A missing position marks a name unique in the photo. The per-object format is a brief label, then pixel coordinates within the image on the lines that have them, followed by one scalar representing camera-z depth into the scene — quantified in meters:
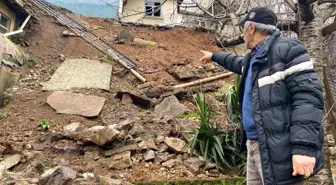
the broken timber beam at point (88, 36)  10.52
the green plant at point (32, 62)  9.94
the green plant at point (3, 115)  6.64
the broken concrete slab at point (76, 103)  6.86
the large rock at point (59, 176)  3.57
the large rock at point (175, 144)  4.71
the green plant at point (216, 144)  4.41
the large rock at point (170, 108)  6.66
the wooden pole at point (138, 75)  9.64
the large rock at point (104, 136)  4.70
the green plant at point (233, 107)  4.69
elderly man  1.90
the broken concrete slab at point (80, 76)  8.31
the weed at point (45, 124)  6.14
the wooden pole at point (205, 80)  8.96
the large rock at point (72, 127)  5.60
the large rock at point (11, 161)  4.47
